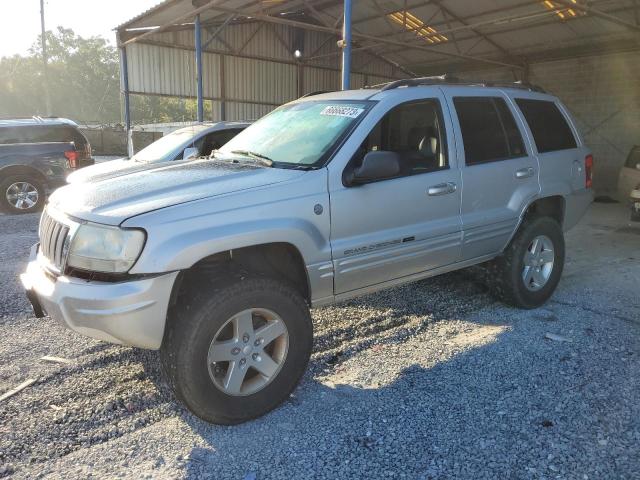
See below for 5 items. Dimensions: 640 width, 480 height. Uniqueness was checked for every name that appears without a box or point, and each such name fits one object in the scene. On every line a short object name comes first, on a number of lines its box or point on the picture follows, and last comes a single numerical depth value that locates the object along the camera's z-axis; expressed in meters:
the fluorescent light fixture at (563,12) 11.24
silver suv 2.58
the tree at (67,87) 60.59
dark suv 9.55
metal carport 12.18
